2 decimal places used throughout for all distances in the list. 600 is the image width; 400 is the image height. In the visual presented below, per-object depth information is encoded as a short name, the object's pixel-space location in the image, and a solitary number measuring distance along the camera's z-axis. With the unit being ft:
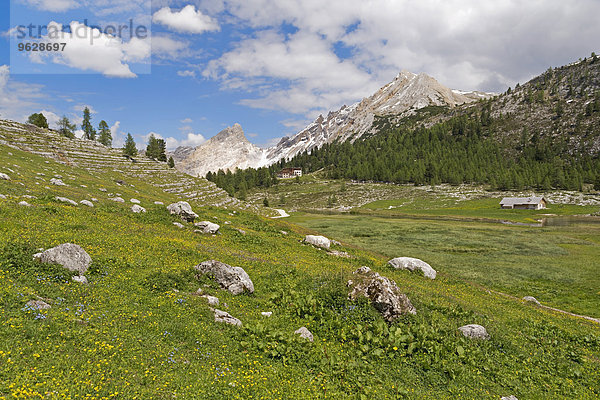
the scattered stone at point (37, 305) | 36.88
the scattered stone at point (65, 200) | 104.32
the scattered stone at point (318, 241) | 131.23
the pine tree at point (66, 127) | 442.75
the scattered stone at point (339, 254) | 120.96
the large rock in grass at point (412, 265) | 104.53
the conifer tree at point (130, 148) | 392.68
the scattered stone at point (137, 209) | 115.67
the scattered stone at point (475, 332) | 54.03
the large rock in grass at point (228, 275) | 60.01
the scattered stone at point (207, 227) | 112.57
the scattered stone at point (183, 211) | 121.29
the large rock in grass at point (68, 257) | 49.34
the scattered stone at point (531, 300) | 93.94
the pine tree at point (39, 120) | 394.73
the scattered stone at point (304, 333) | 46.42
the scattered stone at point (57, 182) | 151.27
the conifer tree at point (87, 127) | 478.18
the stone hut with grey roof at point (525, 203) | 454.40
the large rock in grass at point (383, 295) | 54.13
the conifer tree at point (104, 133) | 509.35
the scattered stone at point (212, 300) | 50.87
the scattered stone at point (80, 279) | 47.68
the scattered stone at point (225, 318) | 45.85
